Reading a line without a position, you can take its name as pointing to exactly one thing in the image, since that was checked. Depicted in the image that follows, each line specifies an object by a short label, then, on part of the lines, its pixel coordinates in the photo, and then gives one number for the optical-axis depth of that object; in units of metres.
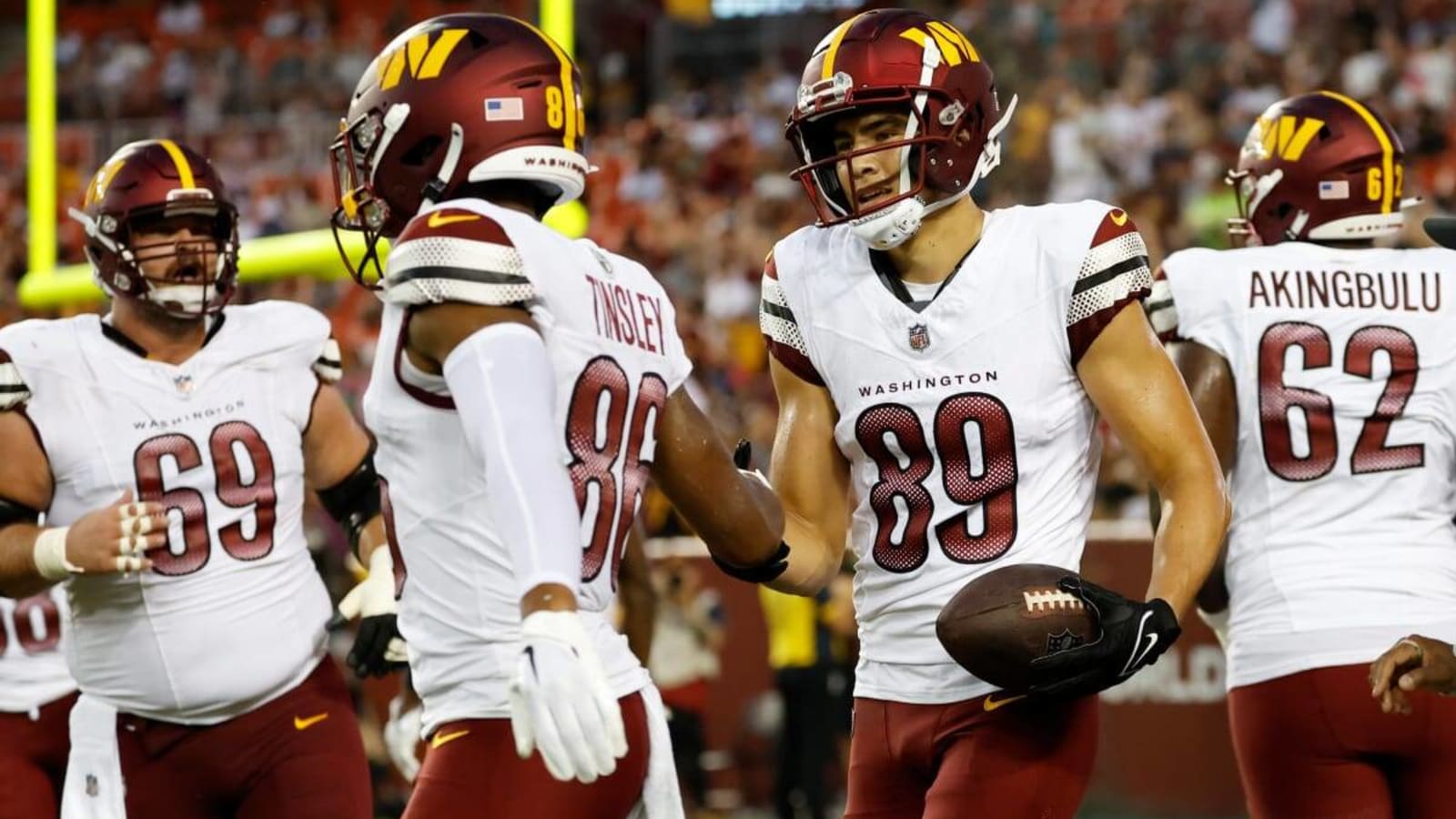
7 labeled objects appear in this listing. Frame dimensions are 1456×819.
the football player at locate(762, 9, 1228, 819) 6.26
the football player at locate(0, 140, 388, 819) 7.66
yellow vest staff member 17.17
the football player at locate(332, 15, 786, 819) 4.54
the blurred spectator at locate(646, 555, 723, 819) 17.14
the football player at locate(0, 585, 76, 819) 8.97
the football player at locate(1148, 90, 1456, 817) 7.14
